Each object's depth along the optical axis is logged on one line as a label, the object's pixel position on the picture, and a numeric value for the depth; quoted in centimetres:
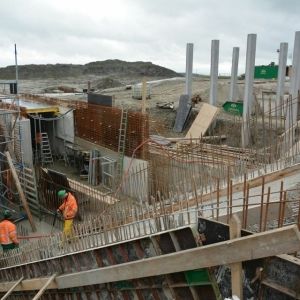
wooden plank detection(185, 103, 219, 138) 1501
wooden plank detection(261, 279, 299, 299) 348
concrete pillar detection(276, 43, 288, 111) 1407
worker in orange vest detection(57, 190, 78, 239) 830
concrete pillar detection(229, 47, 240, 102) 1578
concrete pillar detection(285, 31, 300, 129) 1305
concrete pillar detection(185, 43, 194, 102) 1631
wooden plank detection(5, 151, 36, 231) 1133
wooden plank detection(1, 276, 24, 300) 686
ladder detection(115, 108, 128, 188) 1305
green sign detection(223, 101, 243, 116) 1591
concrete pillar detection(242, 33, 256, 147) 1352
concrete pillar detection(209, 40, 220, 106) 1531
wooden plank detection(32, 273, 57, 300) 592
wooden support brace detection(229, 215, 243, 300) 369
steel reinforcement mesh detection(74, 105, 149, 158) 1259
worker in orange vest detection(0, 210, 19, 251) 812
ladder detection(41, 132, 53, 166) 1588
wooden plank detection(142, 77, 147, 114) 1362
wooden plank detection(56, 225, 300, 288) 337
